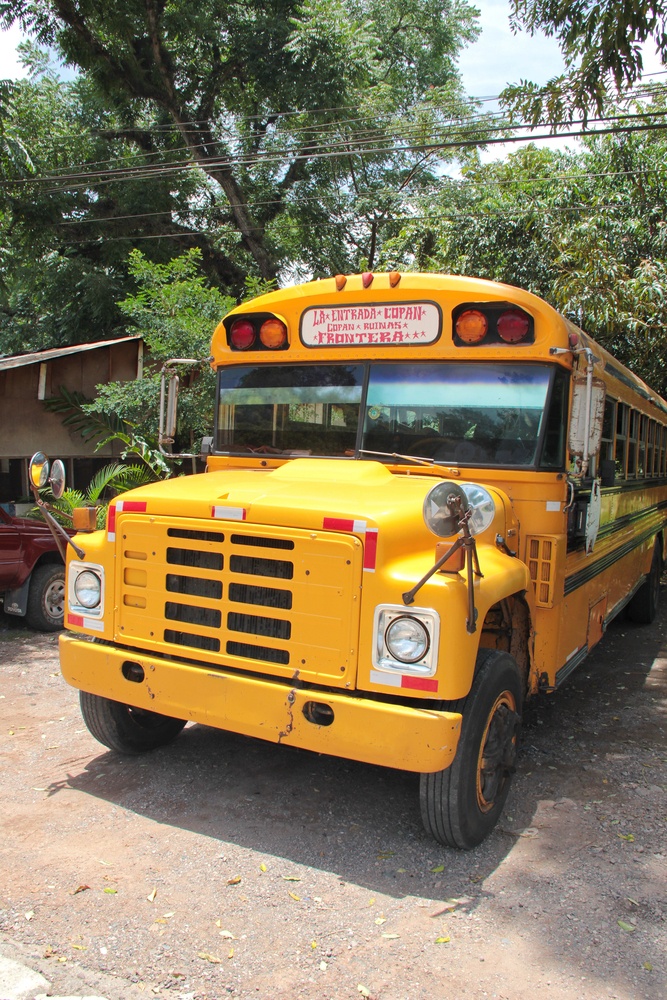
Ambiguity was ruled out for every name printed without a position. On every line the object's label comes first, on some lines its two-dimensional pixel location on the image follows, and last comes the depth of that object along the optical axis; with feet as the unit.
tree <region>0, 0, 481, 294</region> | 54.19
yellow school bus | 10.81
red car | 25.48
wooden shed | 37.42
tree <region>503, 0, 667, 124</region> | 21.57
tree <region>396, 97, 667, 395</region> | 33.83
